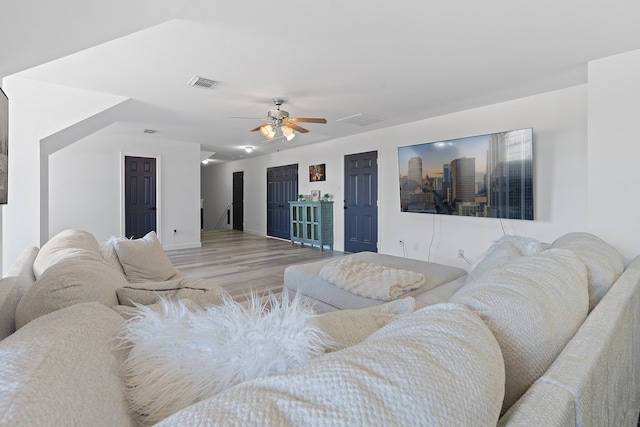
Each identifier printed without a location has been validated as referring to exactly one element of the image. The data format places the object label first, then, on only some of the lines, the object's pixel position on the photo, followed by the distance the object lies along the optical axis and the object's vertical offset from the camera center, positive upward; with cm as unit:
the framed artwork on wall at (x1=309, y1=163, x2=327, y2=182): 682 +80
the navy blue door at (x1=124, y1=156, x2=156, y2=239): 614 +29
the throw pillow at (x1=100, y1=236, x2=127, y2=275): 227 -31
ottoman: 227 -60
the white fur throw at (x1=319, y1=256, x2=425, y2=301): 217 -53
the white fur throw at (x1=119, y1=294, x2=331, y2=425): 57 -28
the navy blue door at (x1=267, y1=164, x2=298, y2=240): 770 +33
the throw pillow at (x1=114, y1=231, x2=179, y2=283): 231 -39
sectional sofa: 38 -24
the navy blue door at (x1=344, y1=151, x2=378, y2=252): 573 +12
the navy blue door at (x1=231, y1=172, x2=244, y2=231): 976 +29
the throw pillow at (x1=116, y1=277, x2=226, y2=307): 135 -39
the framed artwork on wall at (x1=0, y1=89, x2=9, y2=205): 170 +36
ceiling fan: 375 +104
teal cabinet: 653 -31
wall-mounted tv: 355 +40
